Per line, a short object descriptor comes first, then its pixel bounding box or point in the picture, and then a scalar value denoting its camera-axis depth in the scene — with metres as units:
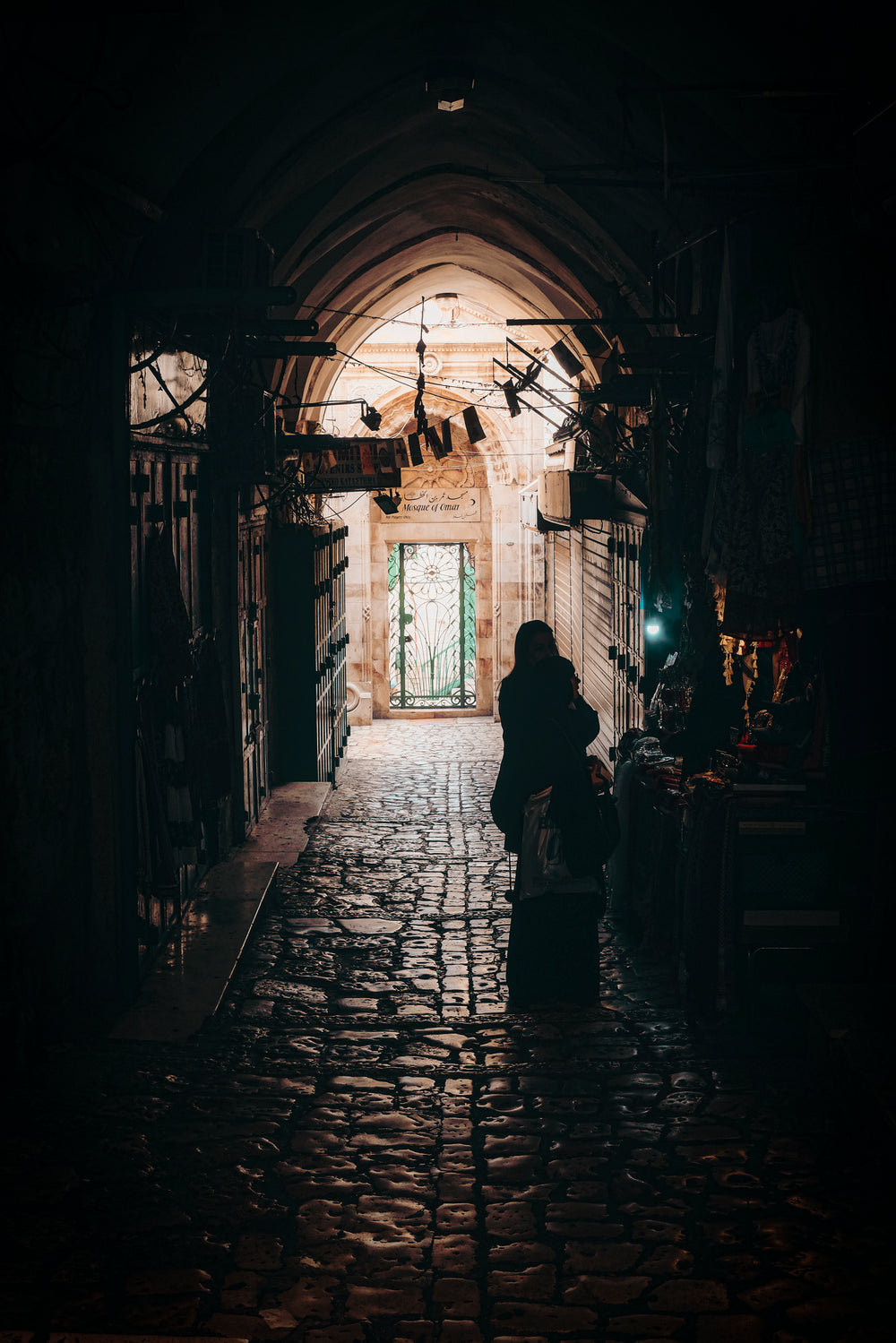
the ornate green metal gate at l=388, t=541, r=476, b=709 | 21.50
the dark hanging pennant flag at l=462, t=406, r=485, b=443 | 12.95
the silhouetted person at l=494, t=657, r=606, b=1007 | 6.63
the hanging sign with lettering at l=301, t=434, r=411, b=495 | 13.07
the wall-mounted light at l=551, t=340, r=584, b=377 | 13.55
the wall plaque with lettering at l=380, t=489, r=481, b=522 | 21.47
